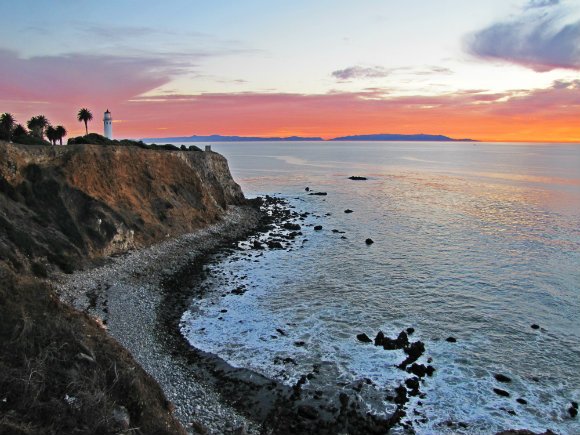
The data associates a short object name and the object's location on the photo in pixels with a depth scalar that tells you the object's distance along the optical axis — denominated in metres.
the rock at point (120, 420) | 12.12
